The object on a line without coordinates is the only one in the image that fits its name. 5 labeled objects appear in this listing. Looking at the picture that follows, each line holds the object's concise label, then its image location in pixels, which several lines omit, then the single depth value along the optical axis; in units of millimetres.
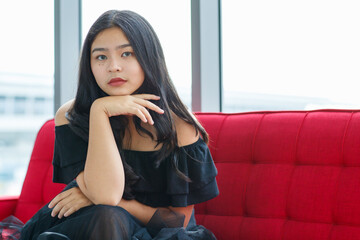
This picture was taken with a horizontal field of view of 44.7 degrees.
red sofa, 1383
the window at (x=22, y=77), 2990
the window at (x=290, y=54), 1848
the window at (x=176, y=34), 2311
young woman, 1317
